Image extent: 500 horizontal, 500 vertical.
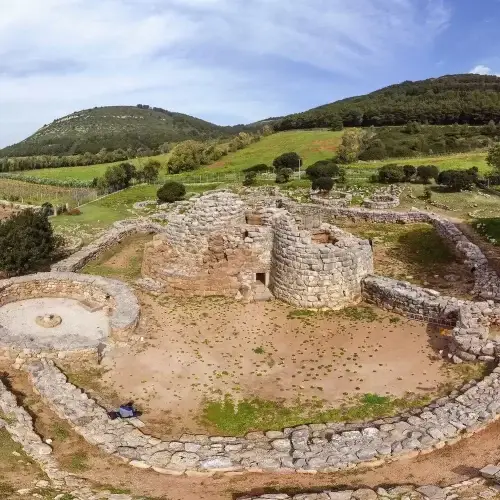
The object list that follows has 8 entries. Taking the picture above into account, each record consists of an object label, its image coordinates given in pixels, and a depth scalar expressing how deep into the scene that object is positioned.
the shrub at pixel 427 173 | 44.22
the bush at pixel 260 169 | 55.34
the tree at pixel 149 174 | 52.41
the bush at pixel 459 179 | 40.31
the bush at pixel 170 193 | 38.44
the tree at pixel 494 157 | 38.09
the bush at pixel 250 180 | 46.78
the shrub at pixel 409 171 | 44.72
